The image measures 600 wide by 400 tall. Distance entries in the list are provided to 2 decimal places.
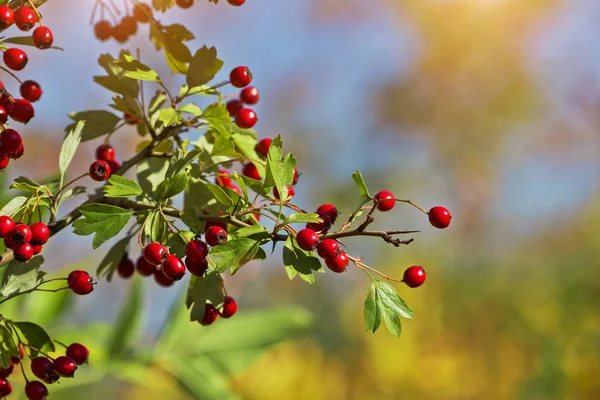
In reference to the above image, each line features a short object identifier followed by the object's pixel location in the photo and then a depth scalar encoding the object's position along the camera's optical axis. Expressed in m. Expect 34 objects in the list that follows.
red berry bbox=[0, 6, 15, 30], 0.90
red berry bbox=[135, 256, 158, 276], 0.96
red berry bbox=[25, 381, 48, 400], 0.93
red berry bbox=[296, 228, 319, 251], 0.88
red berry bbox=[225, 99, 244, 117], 0.98
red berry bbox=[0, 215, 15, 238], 0.89
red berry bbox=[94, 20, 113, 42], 1.02
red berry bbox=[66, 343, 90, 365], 0.93
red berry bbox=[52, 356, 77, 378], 0.92
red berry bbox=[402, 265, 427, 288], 0.91
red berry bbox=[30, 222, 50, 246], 0.90
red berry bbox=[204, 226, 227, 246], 0.89
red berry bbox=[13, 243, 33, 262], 0.89
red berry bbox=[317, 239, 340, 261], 0.89
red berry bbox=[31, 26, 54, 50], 0.91
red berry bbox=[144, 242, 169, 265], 0.89
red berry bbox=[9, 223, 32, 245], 0.89
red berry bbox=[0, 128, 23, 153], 0.90
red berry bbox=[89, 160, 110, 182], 0.91
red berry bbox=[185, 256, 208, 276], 0.89
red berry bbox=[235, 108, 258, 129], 0.96
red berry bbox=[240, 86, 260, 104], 0.98
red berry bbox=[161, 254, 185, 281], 0.89
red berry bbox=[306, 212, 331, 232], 0.91
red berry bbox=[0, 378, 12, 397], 0.93
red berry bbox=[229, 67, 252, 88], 0.95
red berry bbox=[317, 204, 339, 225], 0.91
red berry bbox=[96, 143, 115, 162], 0.99
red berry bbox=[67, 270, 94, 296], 0.92
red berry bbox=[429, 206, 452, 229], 0.91
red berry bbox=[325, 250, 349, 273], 0.89
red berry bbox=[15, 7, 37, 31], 0.91
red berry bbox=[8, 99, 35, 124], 0.92
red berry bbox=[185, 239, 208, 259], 0.89
